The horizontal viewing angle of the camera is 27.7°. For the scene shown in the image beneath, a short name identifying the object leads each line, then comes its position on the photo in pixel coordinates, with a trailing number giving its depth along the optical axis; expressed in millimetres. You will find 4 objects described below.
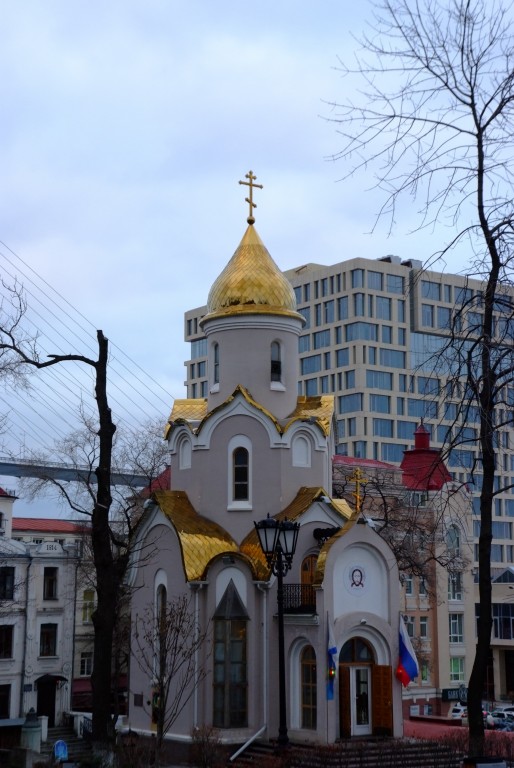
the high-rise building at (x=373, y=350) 77562
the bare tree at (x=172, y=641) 23969
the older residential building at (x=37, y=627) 42250
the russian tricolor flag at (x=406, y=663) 25578
